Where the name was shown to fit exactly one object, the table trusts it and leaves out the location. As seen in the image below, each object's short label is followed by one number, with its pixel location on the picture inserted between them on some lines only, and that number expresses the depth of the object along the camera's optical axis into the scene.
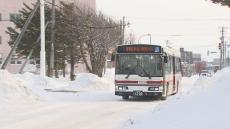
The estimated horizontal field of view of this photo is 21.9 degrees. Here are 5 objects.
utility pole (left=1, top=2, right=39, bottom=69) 42.69
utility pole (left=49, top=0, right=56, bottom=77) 48.41
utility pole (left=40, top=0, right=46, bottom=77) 43.99
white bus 28.22
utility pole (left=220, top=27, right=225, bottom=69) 106.58
